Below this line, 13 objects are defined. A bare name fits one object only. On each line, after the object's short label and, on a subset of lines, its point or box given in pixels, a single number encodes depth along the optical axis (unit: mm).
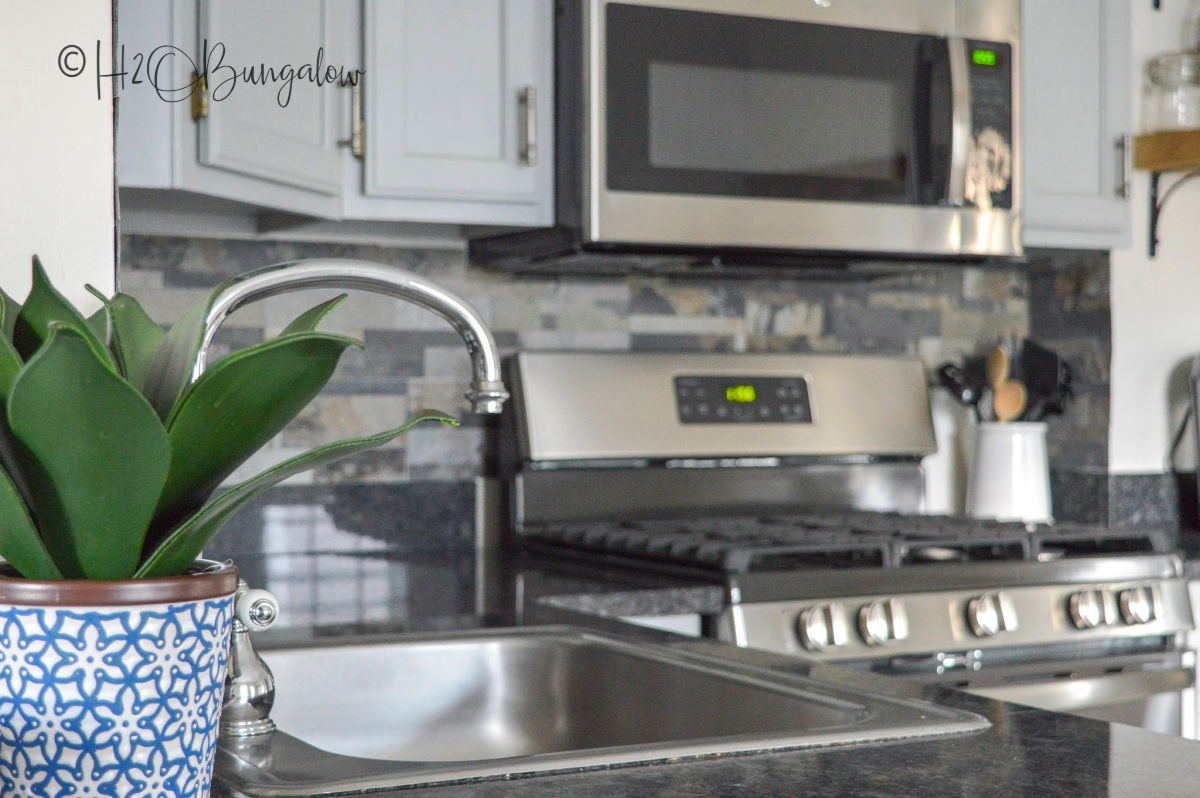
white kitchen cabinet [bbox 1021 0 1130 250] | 2459
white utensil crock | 2629
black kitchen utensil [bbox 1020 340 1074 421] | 2719
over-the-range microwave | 2076
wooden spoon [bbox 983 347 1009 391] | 2730
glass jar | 2639
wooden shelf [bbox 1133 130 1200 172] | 2559
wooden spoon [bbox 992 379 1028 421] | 2721
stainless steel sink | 1073
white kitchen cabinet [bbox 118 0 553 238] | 1640
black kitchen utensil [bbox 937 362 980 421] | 2725
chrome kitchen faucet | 915
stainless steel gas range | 1836
